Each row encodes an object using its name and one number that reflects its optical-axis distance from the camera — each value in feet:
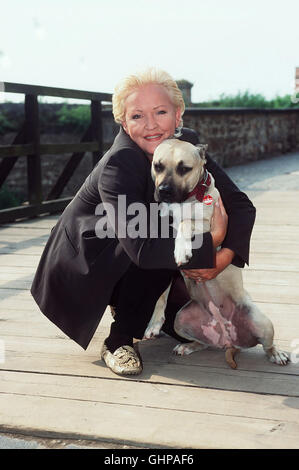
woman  9.59
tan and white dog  9.62
